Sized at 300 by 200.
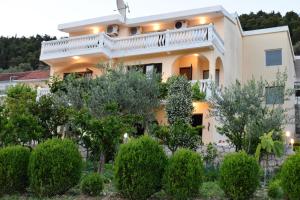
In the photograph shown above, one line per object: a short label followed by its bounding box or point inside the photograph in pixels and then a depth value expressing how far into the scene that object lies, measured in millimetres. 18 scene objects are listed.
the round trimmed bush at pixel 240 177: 8133
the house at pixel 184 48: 18208
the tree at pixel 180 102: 13527
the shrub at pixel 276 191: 8582
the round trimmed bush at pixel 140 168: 8403
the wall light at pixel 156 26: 21151
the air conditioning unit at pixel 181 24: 20465
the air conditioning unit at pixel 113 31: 21812
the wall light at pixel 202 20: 20125
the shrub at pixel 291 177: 7712
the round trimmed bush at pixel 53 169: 8885
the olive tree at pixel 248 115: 11810
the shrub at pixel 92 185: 9048
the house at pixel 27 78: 26605
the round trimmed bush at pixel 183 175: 8206
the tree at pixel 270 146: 10395
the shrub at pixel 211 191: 8748
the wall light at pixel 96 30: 22434
